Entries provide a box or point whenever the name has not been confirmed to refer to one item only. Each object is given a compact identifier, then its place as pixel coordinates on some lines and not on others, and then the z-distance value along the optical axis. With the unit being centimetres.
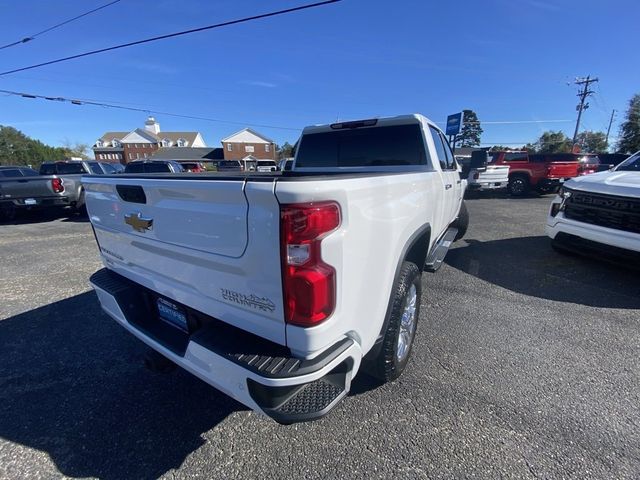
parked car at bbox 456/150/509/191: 1376
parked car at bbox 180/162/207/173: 2286
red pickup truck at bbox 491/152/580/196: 1311
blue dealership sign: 1614
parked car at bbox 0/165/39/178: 1386
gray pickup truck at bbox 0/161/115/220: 865
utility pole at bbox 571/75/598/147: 4253
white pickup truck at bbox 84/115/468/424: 138
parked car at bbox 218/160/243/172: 2588
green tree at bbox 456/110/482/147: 8535
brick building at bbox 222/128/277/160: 6378
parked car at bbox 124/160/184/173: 1141
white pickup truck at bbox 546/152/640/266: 386
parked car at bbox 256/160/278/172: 2705
